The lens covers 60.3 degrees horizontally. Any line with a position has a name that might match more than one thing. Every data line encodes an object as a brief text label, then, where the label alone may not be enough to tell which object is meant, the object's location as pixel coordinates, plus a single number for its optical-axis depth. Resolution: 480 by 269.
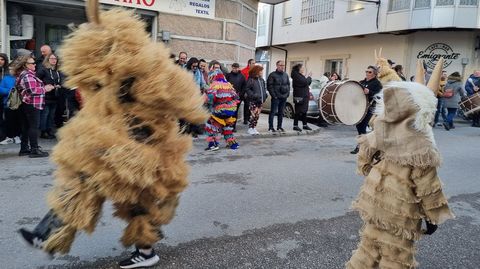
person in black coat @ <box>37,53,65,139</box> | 7.62
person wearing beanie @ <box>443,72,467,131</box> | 13.25
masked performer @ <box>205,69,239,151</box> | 7.56
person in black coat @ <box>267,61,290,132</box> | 10.23
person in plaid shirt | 6.34
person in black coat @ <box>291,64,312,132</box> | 10.61
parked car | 12.88
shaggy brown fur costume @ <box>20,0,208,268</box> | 2.59
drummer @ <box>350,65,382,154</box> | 8.02
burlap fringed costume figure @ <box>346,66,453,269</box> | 2.50
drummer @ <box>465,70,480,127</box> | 12.64
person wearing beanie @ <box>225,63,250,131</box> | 9.86
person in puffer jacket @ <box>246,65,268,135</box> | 9.74
